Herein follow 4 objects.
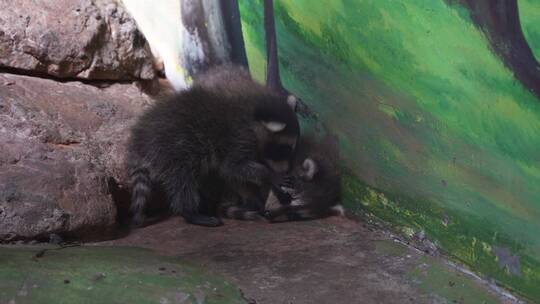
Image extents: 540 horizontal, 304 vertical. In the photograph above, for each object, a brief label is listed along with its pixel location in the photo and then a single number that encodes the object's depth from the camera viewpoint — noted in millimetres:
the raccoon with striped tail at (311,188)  4875
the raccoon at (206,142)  4820
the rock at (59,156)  4105
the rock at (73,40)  5328
